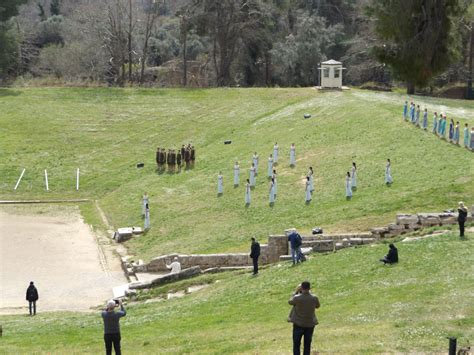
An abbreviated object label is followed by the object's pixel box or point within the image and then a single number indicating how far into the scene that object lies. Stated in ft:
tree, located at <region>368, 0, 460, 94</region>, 199.11
